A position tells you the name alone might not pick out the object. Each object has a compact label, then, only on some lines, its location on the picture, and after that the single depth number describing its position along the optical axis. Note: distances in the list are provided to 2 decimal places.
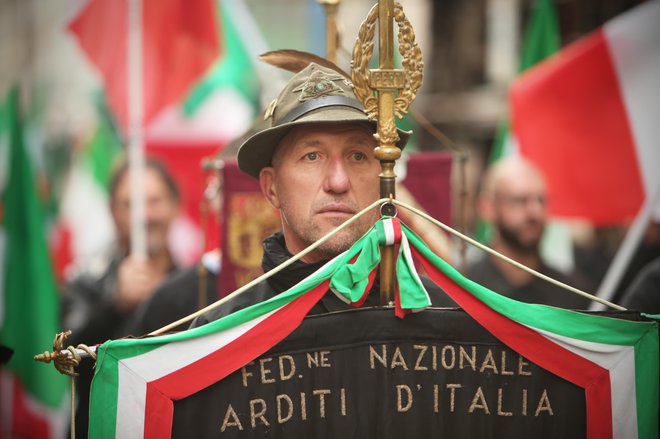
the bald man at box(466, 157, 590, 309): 7.05
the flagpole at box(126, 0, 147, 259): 6.79
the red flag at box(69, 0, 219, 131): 7.14
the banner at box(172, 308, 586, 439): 2.80
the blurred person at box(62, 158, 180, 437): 6.71
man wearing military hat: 3.21
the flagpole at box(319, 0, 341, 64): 4.84
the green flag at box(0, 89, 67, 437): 6.45
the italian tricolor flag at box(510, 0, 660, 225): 6.41
